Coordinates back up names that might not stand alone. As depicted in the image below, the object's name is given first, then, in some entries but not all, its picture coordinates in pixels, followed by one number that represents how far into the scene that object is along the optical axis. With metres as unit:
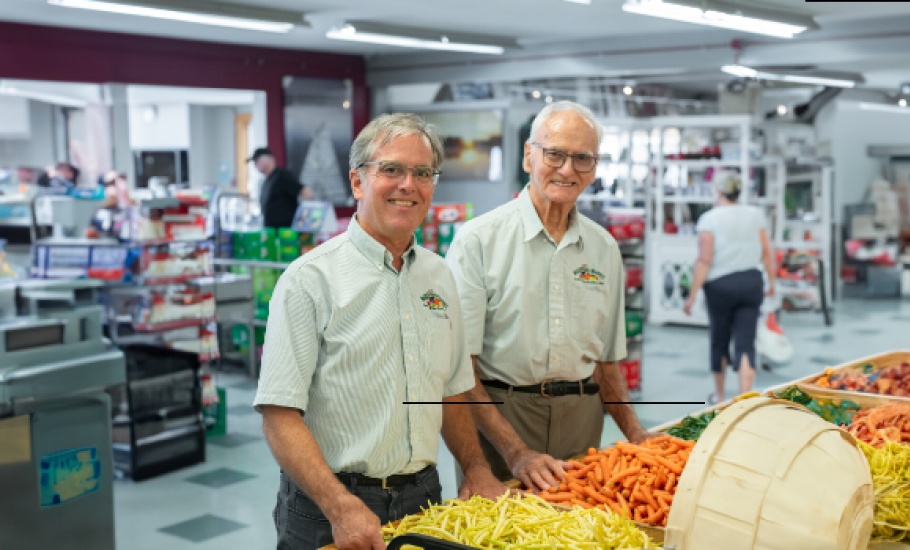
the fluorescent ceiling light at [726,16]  7.68
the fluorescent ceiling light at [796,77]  10.89
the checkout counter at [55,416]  4.32
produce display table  2.15
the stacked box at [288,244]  9.51
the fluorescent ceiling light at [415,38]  9.48
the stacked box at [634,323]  8.39
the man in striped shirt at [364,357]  2.49
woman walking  7.95
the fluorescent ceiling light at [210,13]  7.84
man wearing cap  11.07
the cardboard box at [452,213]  8.93
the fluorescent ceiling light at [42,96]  14.10
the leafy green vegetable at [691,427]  3.68
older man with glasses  3.36
